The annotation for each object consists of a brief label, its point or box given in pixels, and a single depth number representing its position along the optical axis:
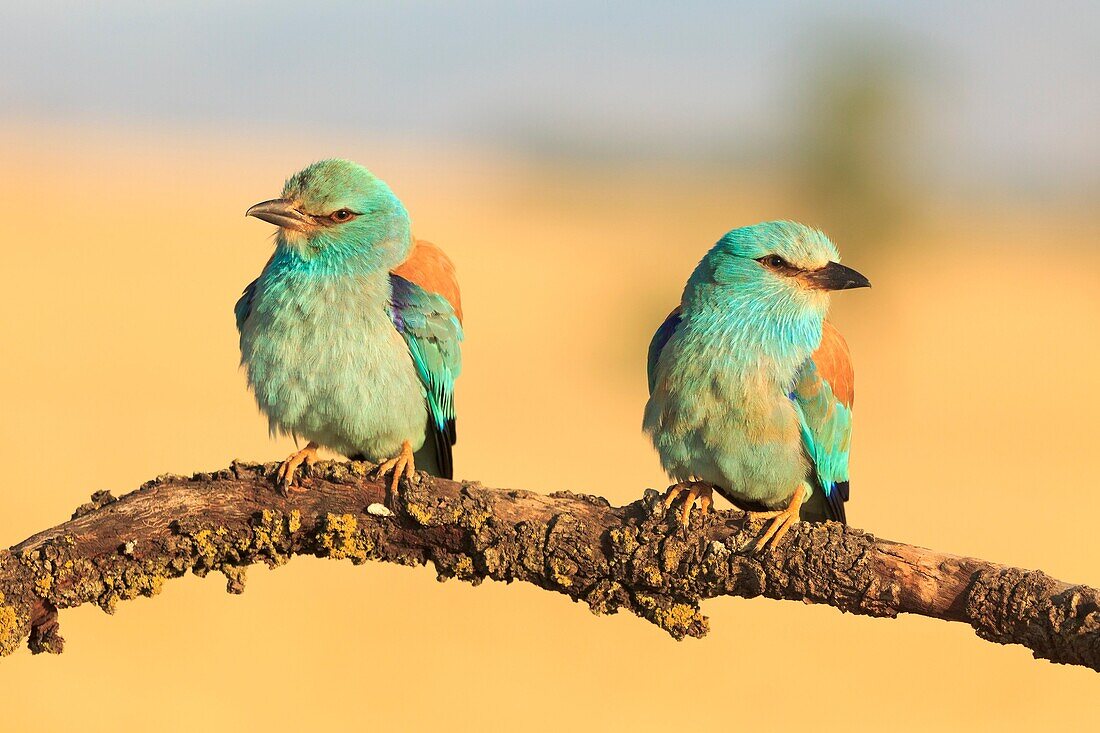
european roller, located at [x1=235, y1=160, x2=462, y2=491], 11.03
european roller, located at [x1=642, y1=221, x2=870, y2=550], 10.47
